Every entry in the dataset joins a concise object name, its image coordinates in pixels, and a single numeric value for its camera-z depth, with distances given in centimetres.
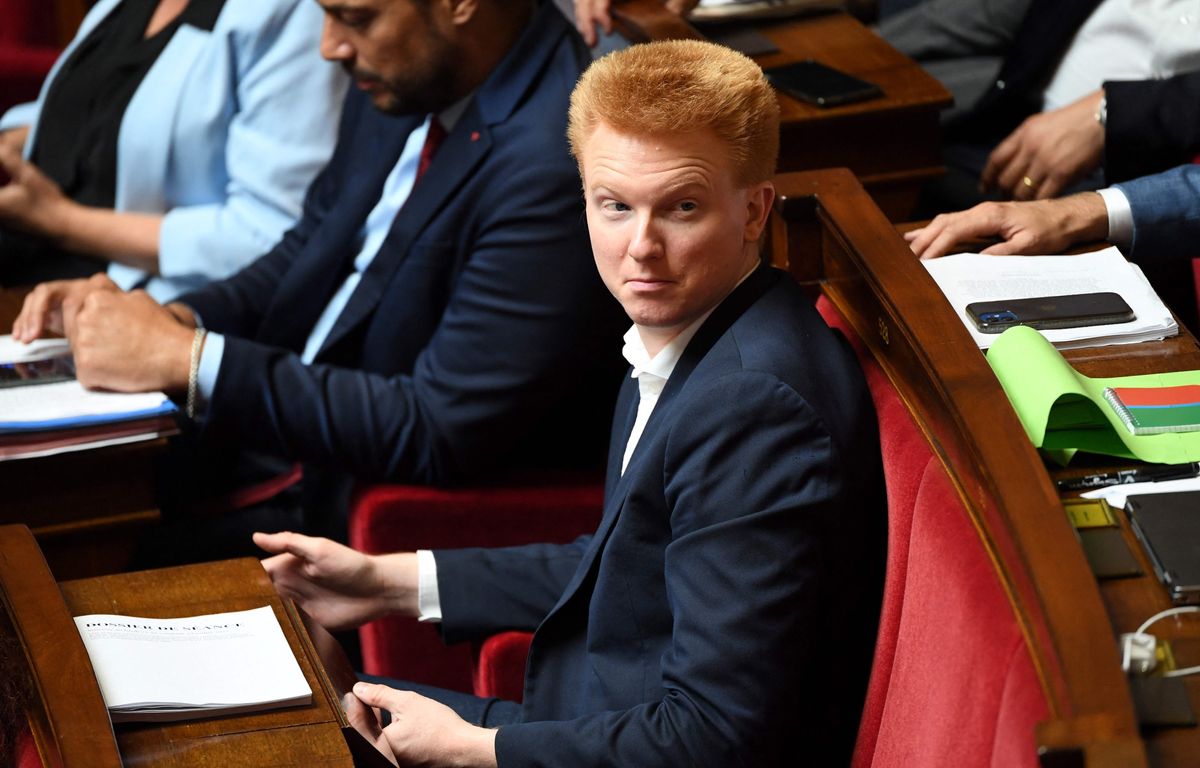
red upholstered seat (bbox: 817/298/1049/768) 676
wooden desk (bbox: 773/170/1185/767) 662
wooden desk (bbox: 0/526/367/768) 697
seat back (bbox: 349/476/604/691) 781
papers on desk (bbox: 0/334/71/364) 790
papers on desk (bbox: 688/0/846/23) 893
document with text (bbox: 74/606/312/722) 707
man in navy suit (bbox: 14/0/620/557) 778
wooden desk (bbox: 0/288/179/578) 761
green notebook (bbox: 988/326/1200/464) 700
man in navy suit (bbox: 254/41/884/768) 701
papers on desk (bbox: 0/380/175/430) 762
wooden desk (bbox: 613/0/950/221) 810
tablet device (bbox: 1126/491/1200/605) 683
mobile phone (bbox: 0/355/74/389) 779
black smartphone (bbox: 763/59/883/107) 811
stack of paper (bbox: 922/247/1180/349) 723
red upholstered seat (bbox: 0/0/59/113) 1175
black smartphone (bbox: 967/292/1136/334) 722
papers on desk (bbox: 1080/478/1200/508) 697
